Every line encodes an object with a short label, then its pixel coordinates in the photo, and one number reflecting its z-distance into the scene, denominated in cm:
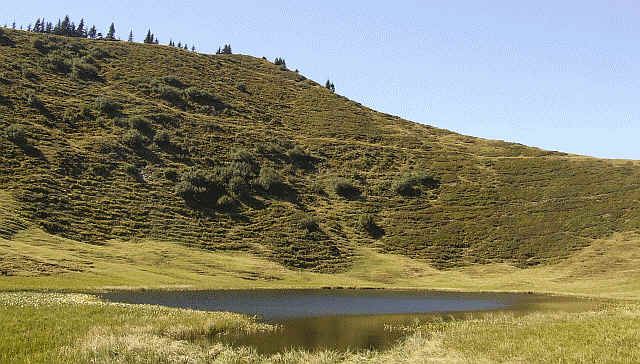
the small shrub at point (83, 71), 14288
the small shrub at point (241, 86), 17269
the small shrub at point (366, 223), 9619
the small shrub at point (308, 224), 9219
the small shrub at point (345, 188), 11013
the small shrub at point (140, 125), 11665
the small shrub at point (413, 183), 11219
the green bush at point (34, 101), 11262
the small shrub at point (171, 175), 10106
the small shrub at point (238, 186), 10175
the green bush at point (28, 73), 12958
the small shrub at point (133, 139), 10831
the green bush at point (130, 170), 9754
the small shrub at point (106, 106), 12244
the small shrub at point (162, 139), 11444
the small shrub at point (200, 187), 9533
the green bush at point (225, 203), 9562
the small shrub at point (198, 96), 15062
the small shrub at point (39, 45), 15538
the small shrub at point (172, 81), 15769
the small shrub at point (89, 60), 15524
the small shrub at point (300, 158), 12256
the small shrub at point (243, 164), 10838
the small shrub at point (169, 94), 14575
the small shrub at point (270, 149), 12422
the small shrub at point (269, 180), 10656
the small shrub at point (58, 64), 14275
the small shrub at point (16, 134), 9350
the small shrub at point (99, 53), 16448
